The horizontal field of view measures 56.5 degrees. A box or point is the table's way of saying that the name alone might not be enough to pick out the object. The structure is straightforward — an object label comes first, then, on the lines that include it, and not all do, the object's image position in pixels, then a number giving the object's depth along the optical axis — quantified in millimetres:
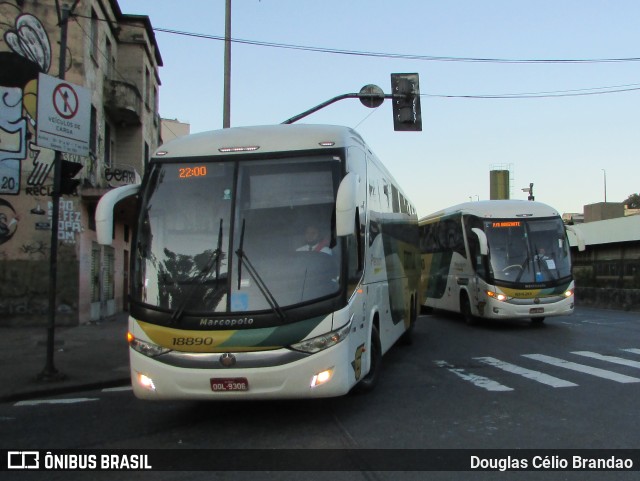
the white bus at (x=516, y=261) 15141
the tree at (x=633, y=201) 88800
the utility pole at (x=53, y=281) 9258
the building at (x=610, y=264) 24895
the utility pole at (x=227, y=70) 15727
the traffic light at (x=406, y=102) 15281
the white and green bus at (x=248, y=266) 5824
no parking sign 9102
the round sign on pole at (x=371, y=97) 15781
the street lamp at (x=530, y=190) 38672
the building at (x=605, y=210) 52281
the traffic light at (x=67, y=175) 9562
